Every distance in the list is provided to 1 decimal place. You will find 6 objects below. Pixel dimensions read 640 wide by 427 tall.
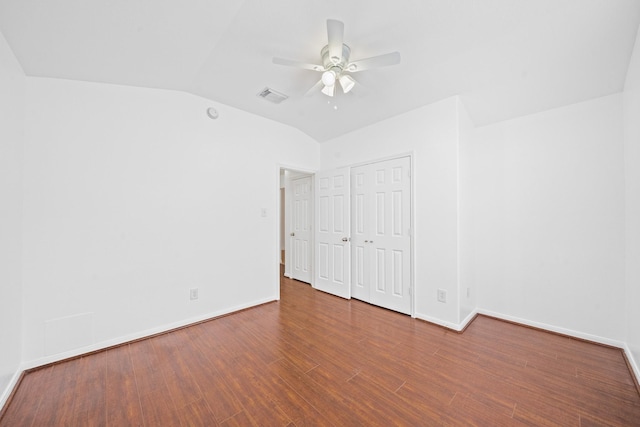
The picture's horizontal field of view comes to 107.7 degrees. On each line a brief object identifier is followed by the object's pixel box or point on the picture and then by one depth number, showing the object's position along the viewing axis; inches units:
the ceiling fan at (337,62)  67.9
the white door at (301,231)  174.9
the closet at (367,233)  121.3
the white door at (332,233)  145.0
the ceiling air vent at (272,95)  110.5
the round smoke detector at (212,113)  115.8
